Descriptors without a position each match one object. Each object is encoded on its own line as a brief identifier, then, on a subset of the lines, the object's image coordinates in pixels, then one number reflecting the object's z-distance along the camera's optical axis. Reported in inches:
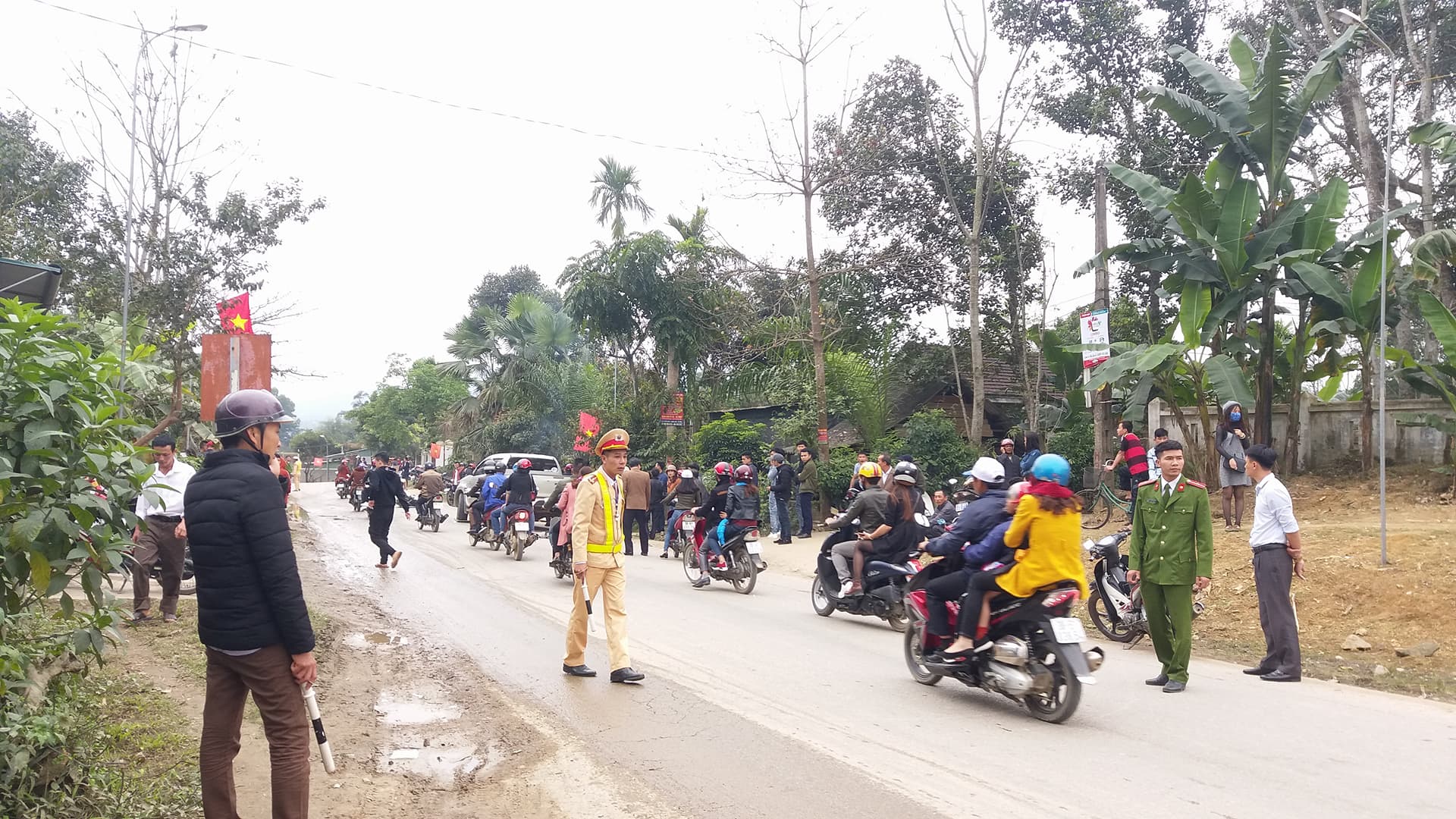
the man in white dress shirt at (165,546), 376.5
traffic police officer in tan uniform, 313.3
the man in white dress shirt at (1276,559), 309.1
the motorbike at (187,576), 413.1
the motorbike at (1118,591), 379.6
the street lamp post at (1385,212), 443.2
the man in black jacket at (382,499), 610.5
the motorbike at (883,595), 413.7
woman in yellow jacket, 262.4
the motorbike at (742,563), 536.7
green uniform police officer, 301.0
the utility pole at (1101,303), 622.8
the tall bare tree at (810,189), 852.6
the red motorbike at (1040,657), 255.6
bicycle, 639.9
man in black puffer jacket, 160.4
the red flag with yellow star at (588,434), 1193.4
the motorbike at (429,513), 1006.4
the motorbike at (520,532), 706.2
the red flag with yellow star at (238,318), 450.0
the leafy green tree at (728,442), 992.2
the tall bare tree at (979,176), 879.1
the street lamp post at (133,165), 663.1
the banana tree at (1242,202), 611.2
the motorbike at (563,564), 578.2
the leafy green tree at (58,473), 155.9
